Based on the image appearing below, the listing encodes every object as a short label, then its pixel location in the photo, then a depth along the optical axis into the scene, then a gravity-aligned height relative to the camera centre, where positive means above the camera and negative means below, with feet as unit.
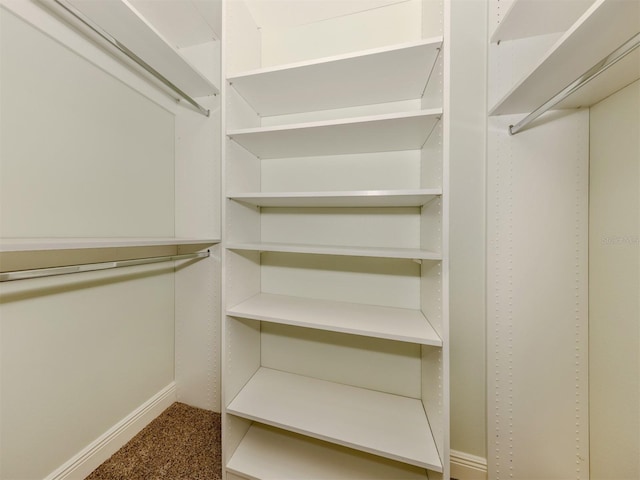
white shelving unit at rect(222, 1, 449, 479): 3.01 -0.06
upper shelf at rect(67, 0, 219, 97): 2.98 +2.96
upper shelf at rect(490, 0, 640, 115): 1.99 +1.93
